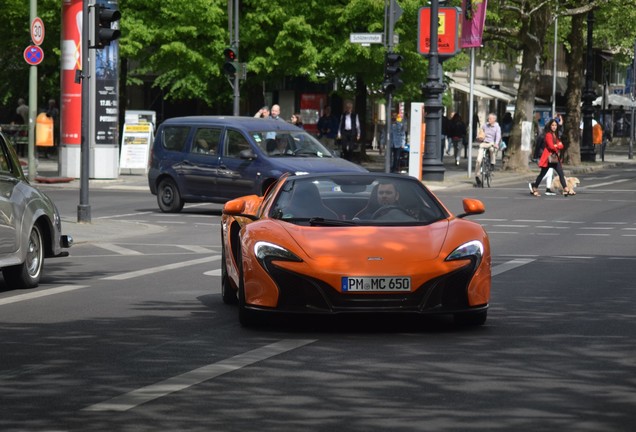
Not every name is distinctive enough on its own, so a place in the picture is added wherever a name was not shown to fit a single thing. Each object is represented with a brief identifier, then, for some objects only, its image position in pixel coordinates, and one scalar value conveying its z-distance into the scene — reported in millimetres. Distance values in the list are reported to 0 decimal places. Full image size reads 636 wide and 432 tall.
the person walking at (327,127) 49875
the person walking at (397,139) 45156
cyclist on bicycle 39312
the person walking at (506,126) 60031
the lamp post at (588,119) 58906
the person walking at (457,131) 54312
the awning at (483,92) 76375
